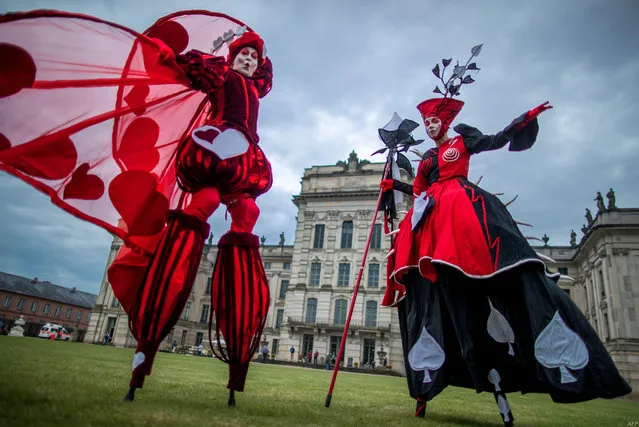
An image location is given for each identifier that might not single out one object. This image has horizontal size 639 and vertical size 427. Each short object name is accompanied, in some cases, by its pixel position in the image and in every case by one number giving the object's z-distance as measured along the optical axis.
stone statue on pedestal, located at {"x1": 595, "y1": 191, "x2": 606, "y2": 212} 29.28
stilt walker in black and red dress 2.74
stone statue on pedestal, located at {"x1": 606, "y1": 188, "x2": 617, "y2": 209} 28.94
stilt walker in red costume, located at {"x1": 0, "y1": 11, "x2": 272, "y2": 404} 2.39
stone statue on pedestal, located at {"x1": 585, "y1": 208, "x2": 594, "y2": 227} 33.78
